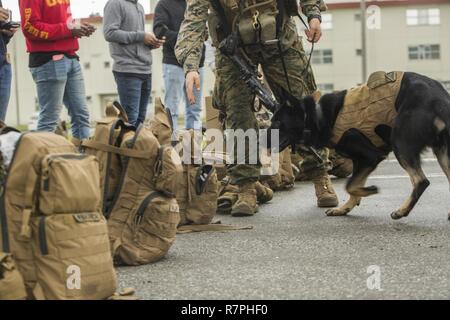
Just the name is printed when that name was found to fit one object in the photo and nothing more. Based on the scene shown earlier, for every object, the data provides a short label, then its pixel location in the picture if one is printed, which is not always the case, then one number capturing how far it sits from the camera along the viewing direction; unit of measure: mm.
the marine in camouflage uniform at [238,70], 9449
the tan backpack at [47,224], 4560
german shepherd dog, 8008
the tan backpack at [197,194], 8176
